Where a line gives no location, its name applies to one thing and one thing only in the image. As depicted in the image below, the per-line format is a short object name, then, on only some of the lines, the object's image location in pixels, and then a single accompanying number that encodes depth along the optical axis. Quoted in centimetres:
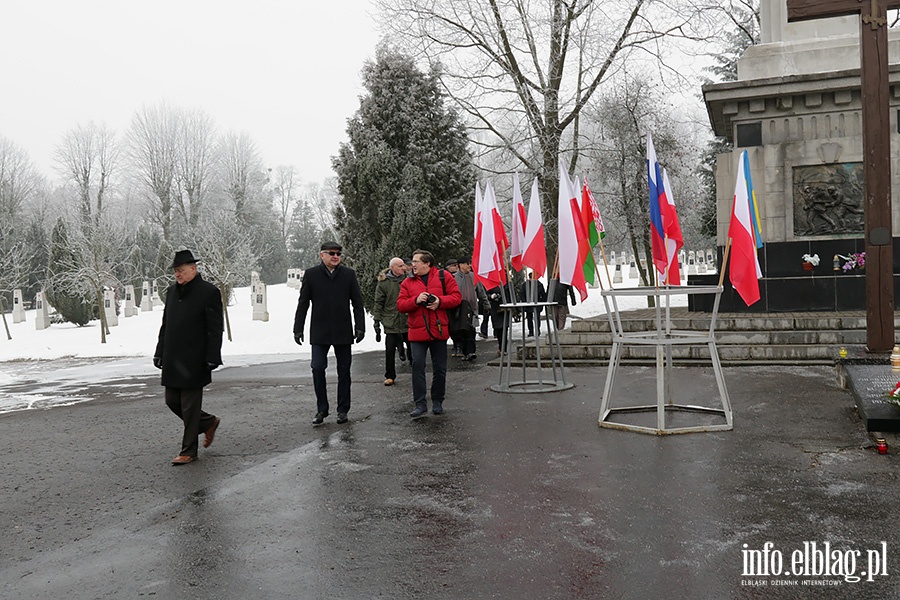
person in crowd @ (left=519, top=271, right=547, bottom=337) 923
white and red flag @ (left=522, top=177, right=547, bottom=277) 911
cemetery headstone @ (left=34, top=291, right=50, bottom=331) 3572
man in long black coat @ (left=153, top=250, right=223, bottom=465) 673
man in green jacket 1177
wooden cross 824
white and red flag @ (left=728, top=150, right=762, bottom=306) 696
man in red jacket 827
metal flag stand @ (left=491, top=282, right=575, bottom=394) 923
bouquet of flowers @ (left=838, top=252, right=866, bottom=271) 1340
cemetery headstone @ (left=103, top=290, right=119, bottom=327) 3306
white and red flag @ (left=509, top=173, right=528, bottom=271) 946
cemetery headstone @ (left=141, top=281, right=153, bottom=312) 4343
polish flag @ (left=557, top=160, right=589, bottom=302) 788
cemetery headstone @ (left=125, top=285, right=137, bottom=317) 3978
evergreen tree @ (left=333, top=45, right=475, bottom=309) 2252
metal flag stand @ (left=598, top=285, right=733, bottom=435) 667
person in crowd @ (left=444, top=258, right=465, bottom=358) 1412
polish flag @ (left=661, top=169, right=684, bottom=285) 721
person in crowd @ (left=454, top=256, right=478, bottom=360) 1377
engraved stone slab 605
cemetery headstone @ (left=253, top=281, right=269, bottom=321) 3108
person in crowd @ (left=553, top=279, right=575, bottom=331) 1598
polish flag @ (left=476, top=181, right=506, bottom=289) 960
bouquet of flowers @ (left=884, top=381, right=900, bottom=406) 593
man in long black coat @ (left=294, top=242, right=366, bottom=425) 828
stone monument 1362
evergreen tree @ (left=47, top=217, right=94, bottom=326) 3572
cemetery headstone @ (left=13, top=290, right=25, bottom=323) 3978
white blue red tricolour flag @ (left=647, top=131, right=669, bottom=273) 707
